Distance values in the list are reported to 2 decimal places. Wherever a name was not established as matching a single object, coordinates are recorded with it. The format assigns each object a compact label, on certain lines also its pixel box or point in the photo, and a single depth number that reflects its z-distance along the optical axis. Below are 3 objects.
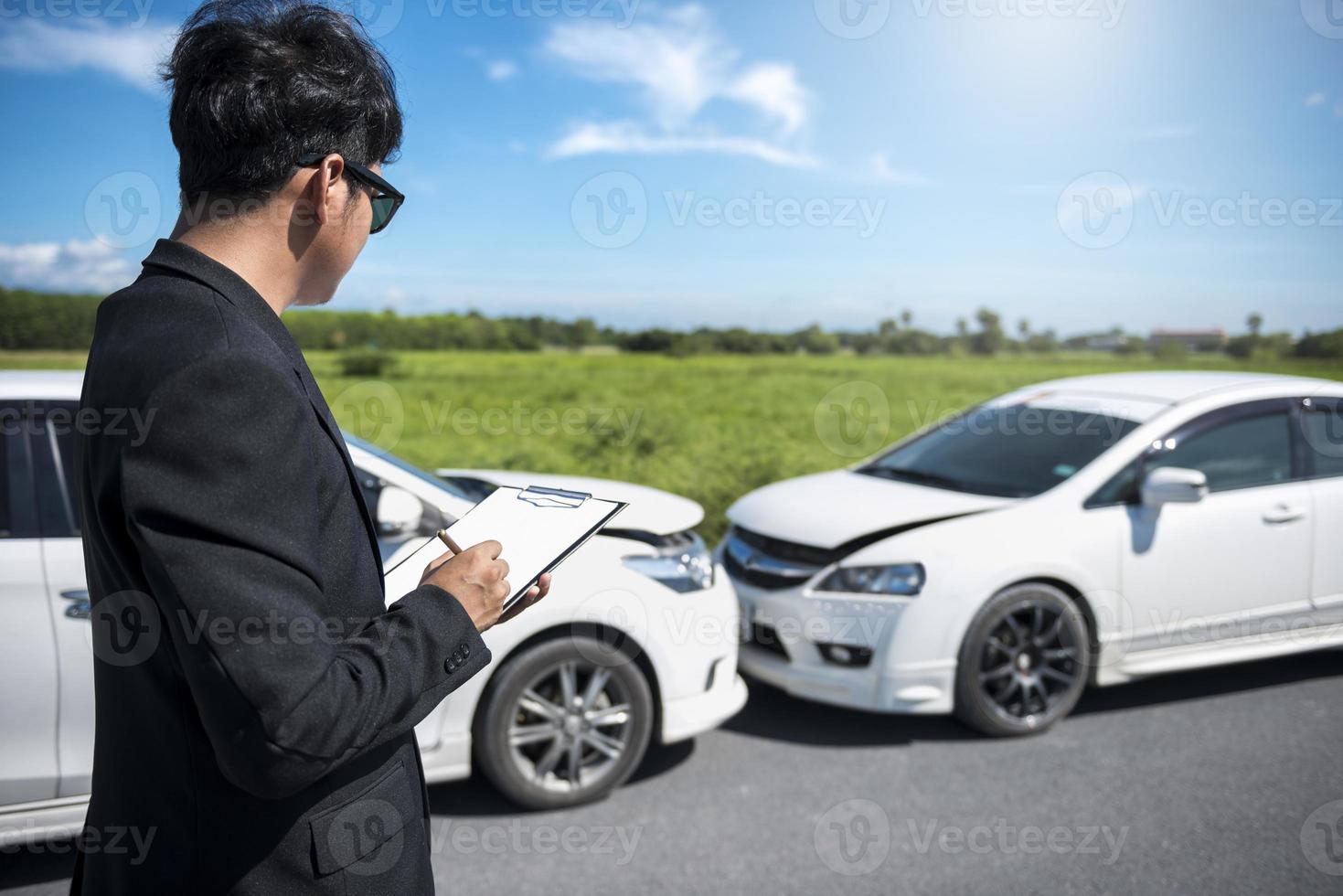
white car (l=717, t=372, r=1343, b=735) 4.44
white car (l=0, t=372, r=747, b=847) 3.03
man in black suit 1.07
